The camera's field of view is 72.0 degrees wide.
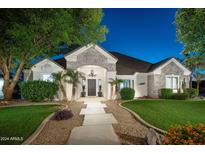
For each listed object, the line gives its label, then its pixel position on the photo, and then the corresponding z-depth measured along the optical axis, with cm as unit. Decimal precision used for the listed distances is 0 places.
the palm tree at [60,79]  633
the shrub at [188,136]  351
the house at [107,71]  660
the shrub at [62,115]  498
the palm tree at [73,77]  658
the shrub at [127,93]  674
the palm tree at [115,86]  762
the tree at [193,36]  519
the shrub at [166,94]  591
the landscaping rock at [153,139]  364
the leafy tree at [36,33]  493
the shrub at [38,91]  561
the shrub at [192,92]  549
